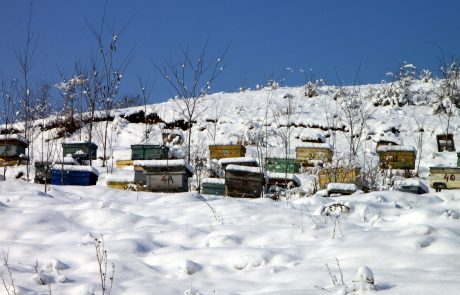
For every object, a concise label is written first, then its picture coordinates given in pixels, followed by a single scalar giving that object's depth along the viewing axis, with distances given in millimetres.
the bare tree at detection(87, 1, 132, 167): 16500
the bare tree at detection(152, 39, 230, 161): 16484
